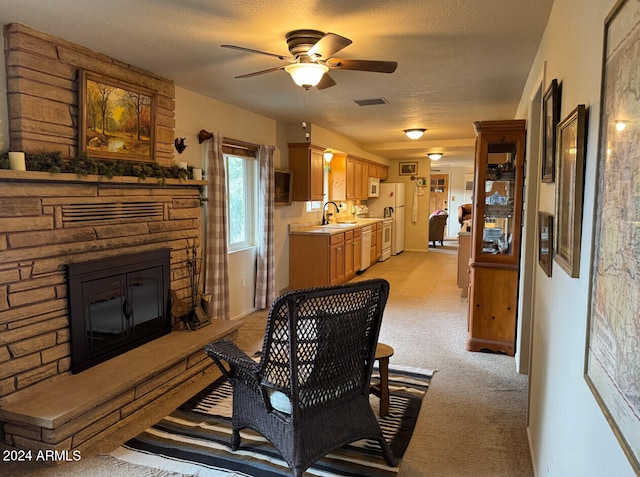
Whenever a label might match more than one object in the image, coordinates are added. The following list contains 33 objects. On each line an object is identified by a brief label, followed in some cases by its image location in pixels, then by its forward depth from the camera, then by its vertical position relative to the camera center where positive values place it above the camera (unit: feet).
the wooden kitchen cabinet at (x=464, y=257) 18.90 -2.42
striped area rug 7.37 -4.62
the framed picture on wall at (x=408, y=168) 33.42 +2.77
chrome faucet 23.72 -0.67
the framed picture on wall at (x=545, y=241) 6.35 -0.61
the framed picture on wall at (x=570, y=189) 4.34 +0.18
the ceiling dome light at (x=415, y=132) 19.60 +3.31
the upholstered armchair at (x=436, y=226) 36.17 -1.92
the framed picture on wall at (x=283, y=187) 18.26 +0.73
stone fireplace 7.80 -1.23
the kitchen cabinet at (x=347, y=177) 24.58 +1.56
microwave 29.55 +1.19
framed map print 2.69 -0.29
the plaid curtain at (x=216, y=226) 13.82 -0.77
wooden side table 8.88 -3.84
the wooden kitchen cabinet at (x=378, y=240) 27.71 -2.44
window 16.10 +0.07
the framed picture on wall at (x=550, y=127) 6.28 +1.22
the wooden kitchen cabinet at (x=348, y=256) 21.54 -2.72
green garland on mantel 8.38 +0.82
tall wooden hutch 12.22 -1.09
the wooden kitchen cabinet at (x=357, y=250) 23.00 -2.57
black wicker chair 6.38 -2.76
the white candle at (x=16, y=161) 7.92 +0.77
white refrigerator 31.50 -0.20
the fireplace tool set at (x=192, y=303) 12.05 -2.97
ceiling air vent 14.38 +3.51
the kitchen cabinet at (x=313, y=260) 19.33 -2.63
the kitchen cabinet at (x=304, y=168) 19.15 +1.60
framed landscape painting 9.56 +2.06
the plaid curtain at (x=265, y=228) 16.97 -1.01
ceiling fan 8.18 +2.77
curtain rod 13.55 +2.17
